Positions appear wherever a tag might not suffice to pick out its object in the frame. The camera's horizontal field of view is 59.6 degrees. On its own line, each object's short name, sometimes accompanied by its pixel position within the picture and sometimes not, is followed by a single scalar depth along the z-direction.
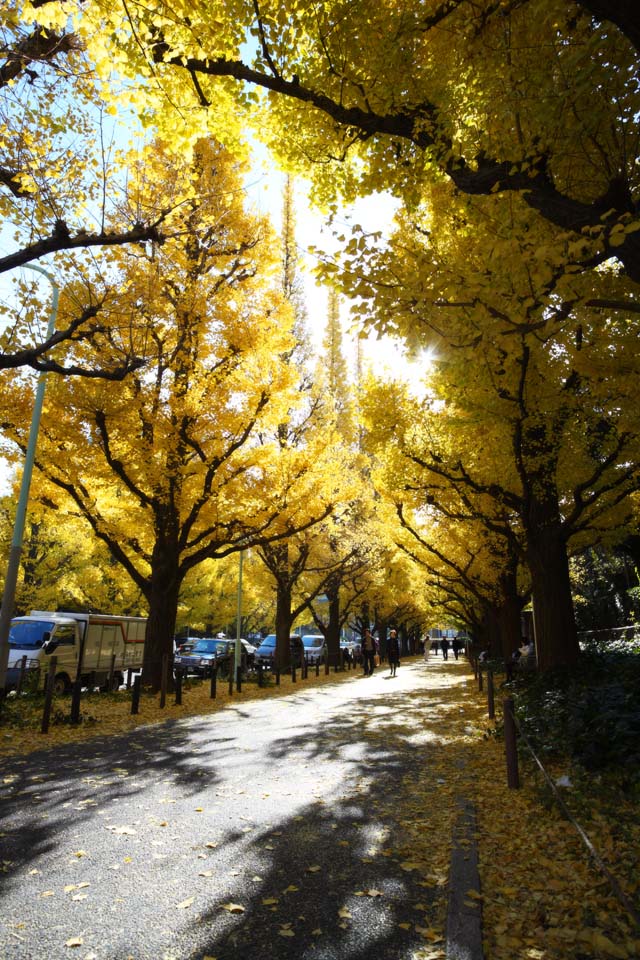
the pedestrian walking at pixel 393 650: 23.62
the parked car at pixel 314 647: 32.87
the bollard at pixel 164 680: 11.27
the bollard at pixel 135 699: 10.27
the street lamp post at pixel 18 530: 9.05
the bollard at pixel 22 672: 11.70
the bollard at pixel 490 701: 9.61
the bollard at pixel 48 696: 8.23
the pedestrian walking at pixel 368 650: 23.85
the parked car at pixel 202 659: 23.47
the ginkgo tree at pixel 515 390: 5.02
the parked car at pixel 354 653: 33.62
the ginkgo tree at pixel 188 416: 11.66
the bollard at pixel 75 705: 9.10
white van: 13.71
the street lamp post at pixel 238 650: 15.42
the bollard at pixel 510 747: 5.43
